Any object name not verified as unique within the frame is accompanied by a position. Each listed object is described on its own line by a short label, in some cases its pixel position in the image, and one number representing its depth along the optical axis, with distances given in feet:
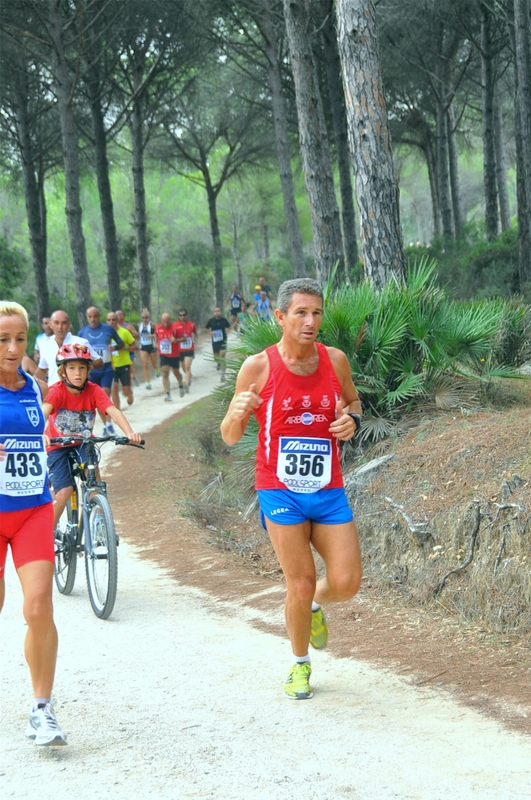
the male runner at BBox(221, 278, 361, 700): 15.12
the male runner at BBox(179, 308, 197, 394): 71.41
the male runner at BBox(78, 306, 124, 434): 50.23
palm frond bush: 29.84
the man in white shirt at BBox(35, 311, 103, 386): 36.99
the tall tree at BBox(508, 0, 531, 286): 59.11
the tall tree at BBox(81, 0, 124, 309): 80.74
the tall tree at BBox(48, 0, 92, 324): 70.03
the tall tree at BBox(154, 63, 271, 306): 114.11
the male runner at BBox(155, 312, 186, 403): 69.97
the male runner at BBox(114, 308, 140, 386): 64.90
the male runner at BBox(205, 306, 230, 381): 76.02
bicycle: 21.78
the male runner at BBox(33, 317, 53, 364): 62.85
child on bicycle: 23.98
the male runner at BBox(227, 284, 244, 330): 113.39
